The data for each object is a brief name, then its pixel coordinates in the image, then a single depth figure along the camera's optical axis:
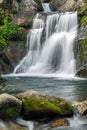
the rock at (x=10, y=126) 7.34
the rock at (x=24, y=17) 19.14
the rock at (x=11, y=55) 16.79
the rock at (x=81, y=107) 8.30
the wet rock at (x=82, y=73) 15.09
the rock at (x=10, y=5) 19.29
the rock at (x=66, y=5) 19.96
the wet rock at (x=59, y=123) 7.65
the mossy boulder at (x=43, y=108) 8.06
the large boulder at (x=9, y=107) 7.81
